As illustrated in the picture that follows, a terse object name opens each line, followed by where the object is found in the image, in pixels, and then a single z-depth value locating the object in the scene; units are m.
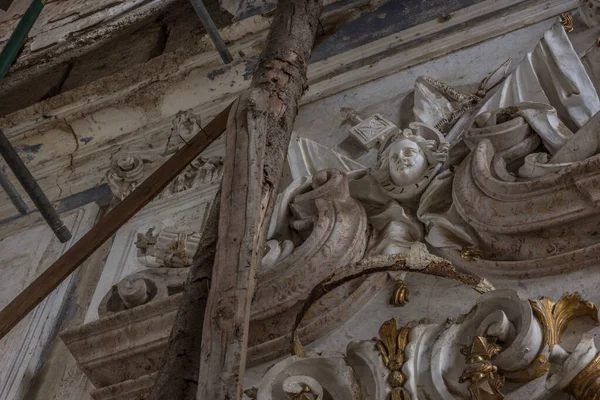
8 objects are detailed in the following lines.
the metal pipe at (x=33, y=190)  3.39
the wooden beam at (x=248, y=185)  1.47
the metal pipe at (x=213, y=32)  4.14
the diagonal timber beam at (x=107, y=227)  2.62
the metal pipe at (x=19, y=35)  2.96
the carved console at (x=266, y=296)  2.52
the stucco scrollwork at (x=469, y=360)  1.95
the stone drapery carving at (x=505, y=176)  2.42
